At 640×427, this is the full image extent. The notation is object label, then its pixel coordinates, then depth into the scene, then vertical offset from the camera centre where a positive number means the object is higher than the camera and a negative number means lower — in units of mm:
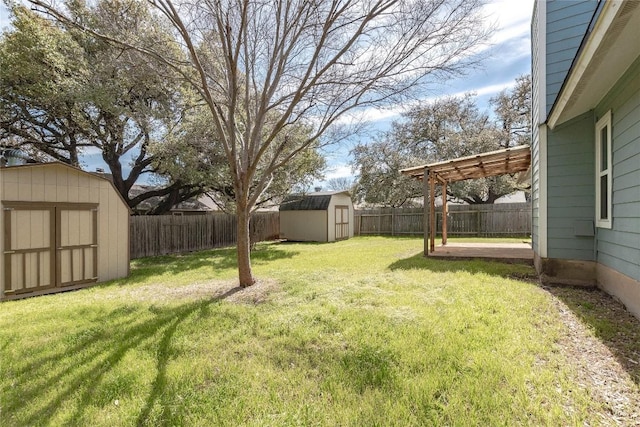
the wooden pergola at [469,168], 7379 +1397
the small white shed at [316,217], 15156 -103
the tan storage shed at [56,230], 5191 -277
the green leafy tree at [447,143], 16609 +4156
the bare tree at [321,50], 4758 +2884
